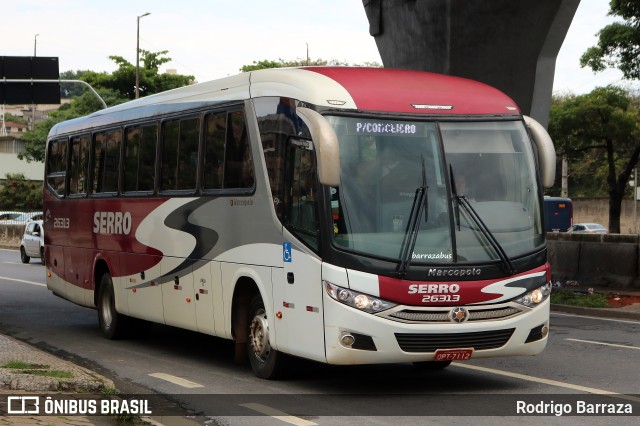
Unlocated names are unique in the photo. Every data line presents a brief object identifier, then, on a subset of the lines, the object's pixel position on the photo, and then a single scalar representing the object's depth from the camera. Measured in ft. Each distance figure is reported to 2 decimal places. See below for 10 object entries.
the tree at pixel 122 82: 265.13
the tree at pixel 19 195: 273.54
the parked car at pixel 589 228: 193.16
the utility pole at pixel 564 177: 223.81
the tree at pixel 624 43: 128.67
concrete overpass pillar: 78.23
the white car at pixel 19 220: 196.22
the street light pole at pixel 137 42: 196.27
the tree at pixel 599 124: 177.47
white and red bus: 33.37
